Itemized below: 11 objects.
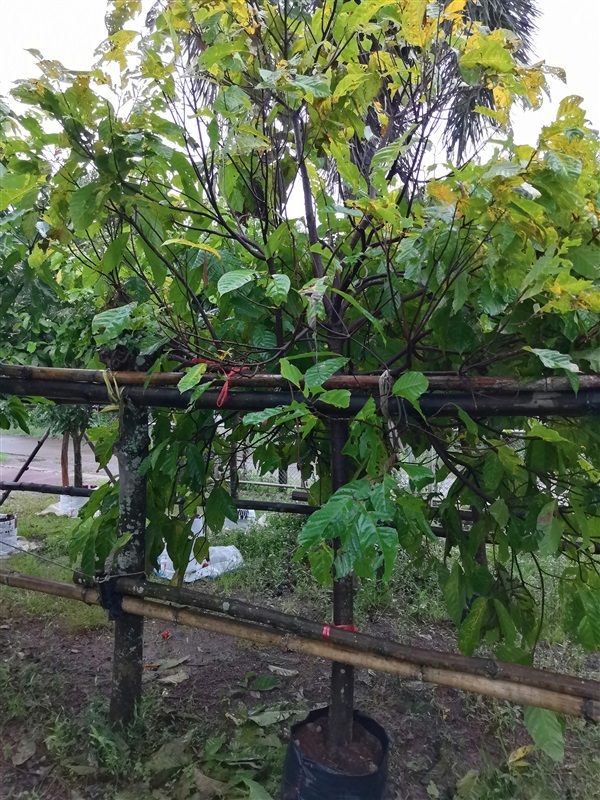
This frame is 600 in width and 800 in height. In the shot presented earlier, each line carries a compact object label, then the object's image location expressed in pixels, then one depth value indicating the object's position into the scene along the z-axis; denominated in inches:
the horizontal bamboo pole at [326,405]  54.4
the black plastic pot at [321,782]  66.7
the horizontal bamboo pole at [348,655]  55.8
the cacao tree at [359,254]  50.0
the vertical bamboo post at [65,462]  280.5
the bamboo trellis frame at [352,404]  54.9
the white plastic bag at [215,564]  167.6
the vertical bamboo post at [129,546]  82.4
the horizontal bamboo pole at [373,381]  54.2
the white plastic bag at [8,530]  191.5
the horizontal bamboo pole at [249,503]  111.1
